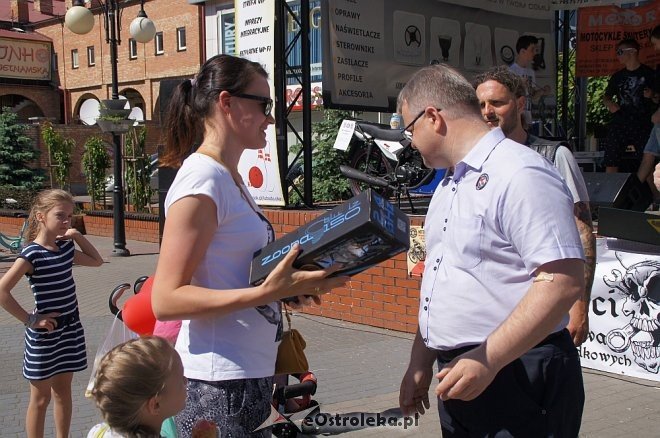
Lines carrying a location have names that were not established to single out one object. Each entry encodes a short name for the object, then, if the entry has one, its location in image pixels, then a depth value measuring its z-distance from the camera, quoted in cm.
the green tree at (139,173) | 1850
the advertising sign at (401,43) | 848
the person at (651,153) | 834
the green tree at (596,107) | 2138
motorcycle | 964
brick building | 3897
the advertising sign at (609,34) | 1167
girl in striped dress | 439
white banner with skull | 544
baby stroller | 270
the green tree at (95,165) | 1966
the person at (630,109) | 995
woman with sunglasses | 218
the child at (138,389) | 217
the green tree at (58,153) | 2088
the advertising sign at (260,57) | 800
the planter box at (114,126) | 1390
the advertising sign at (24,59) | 4453
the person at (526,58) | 942
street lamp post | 1340
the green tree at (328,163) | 1867
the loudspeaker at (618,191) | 723
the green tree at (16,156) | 2814
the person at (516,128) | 360
